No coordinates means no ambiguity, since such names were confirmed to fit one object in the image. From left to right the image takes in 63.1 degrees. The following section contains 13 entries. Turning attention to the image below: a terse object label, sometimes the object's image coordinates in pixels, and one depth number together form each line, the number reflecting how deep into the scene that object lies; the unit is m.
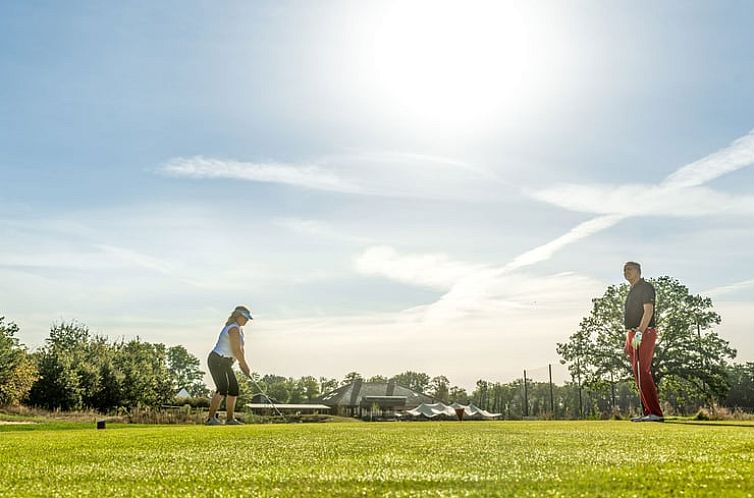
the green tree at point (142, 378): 43.00
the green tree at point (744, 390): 79.75
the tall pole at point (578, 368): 59.10
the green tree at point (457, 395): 116.01
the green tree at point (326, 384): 135.11
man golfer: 12.15
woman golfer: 12.21
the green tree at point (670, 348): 53.72
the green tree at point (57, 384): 38.00
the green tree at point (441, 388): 111.96
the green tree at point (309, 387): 128.76
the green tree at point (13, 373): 33.88
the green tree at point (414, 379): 146.55
